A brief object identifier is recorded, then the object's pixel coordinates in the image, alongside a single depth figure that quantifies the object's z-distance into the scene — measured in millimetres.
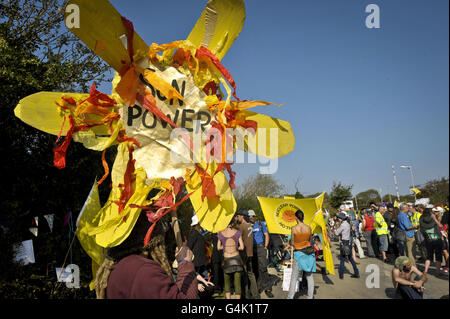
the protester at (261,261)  5980
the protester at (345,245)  6562
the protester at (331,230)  14578
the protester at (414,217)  8144
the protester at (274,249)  8401
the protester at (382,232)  7691
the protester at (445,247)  6352
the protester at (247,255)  5340
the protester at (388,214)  8039
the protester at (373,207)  8992
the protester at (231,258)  4645
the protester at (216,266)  5738
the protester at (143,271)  1326
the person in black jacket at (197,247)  5449
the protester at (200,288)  2038
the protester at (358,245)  8484
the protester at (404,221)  7303
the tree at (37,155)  3844
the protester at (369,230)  8484
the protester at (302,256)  4867
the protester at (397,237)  7273
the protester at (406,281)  3561
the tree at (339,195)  20469
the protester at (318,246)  6910
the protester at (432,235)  6086
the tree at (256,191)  13188
